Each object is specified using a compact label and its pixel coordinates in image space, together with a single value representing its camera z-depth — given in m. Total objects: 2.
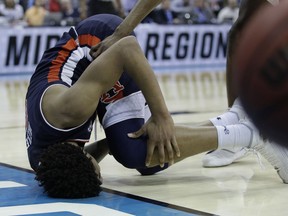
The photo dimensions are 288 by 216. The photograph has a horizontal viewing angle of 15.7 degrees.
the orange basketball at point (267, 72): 2.70
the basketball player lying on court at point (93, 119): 3.61
